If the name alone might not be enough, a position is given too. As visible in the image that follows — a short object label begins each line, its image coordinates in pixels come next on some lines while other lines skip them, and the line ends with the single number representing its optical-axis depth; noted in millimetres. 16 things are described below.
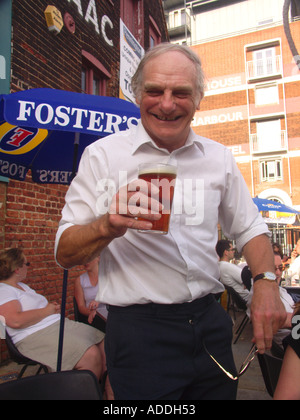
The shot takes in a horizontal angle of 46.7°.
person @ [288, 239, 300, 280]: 6228
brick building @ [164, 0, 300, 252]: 22875
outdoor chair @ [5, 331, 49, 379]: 2939
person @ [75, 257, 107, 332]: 3617
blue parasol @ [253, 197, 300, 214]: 10289
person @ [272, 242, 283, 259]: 7154
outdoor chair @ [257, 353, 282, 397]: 2100
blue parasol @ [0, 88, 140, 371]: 2465
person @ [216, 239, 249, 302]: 5540
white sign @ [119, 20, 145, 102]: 7503
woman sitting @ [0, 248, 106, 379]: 2840
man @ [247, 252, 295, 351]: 2941
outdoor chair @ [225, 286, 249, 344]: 5377
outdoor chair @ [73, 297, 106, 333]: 3619
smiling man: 1274
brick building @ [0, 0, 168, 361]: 4336
